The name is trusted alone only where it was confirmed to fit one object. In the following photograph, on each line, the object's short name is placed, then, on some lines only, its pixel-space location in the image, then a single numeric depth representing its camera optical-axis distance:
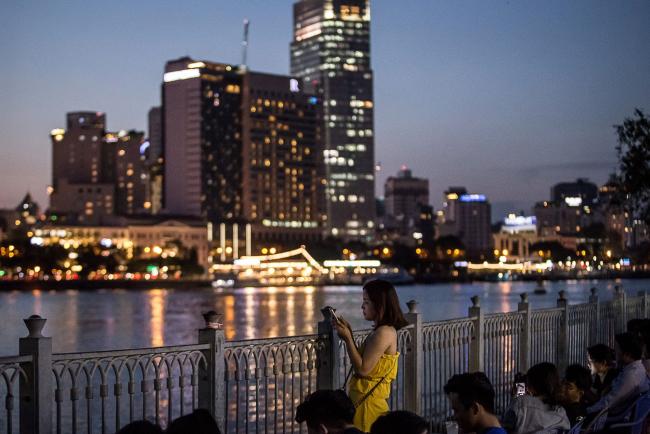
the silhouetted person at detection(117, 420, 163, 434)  3.91
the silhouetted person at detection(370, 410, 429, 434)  4.41
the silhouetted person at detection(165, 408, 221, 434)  4.14
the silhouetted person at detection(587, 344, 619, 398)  8.27
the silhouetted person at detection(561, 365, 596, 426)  7.27
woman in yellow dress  6.64
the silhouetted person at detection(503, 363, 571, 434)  6.25
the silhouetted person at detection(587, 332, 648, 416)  6.91
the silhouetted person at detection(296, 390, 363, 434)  4.96
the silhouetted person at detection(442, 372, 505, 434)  5.16
